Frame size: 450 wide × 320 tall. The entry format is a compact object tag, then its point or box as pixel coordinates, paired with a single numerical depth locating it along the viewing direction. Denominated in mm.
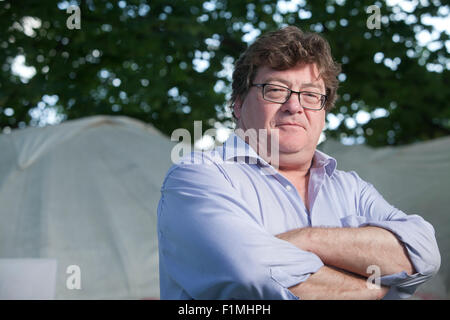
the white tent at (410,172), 3488
